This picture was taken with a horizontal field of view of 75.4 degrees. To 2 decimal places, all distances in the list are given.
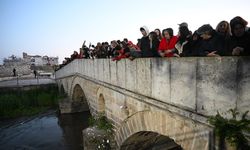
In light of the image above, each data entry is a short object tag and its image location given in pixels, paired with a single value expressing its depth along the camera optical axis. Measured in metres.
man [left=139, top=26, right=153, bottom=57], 3.93
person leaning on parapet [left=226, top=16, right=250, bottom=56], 2.26
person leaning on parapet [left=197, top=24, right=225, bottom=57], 2.54
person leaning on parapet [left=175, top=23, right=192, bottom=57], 3.00
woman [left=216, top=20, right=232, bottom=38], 2.55
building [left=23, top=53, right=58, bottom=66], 51.44
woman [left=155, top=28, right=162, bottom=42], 4.16
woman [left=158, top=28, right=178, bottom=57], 3.39
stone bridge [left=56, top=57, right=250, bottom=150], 2.27
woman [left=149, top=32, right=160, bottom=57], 3.84
